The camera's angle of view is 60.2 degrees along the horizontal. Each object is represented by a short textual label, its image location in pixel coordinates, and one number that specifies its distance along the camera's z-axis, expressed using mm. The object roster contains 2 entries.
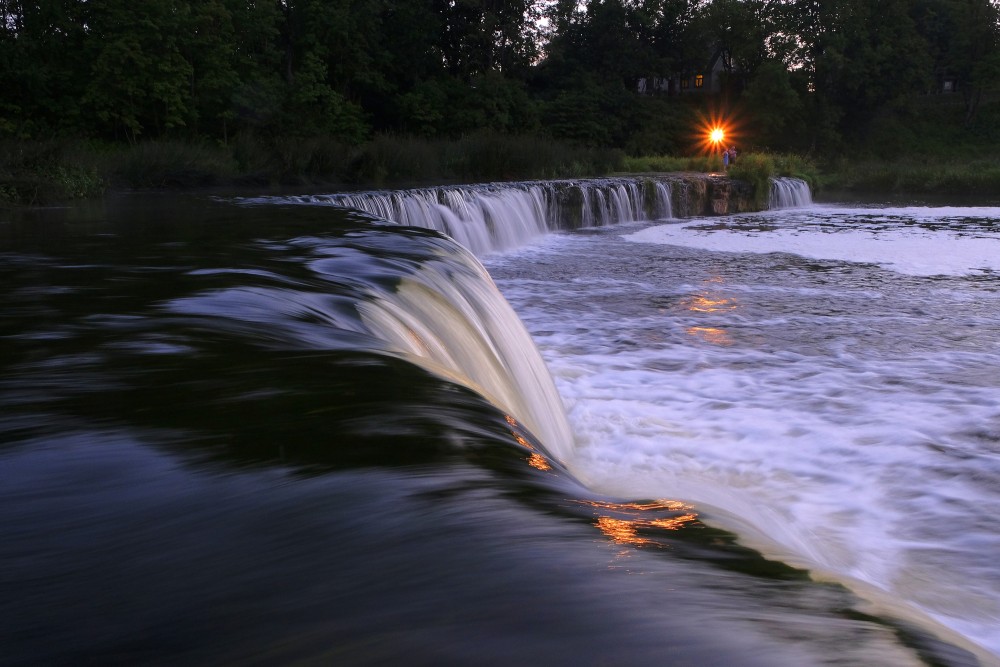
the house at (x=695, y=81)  56000
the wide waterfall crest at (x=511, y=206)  14367
